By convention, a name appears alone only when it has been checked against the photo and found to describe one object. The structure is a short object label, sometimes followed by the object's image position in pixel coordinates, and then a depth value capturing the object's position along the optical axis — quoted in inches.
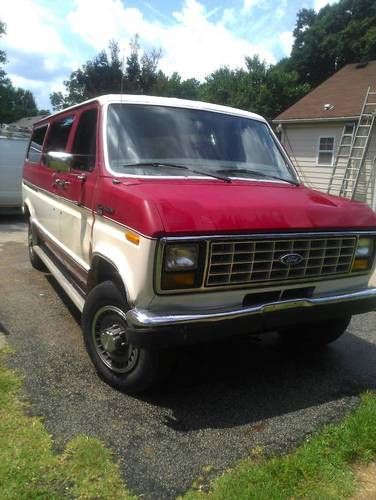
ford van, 116.3
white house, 607.8
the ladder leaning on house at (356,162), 594.9
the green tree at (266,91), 1166.3
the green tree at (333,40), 1339.8
